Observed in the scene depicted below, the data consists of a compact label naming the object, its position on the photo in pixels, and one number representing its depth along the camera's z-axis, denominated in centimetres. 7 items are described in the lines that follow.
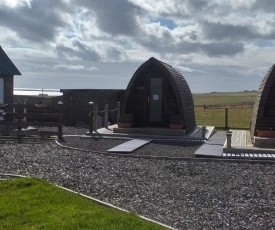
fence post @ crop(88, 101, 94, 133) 1170
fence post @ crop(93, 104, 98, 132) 1210
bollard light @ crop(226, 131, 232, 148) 843
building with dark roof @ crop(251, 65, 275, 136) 922
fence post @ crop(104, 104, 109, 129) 1299
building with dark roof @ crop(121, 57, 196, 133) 1206
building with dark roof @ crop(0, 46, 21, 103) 1481
